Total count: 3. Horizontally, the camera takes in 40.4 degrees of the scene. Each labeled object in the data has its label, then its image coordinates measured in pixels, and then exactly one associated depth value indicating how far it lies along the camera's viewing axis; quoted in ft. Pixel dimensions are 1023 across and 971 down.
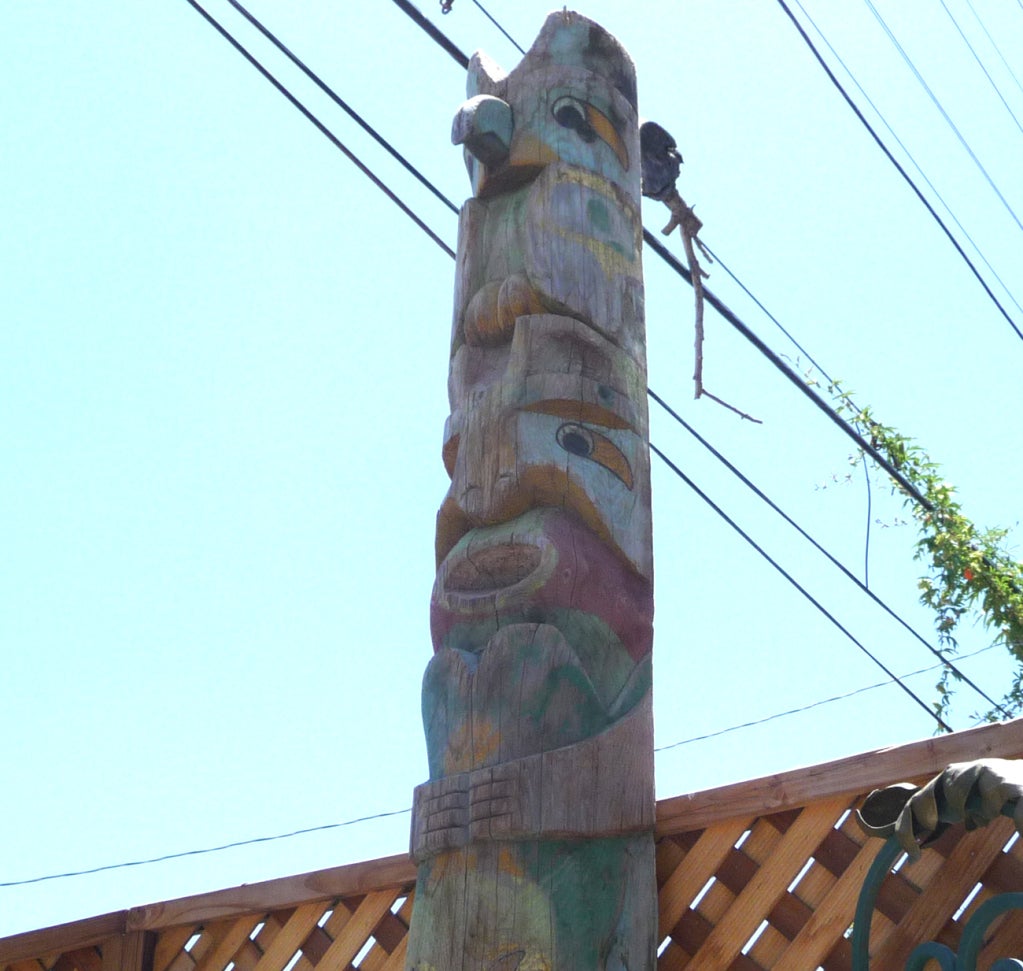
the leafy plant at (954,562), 23.73
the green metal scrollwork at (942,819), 7.86
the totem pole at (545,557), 10.46
